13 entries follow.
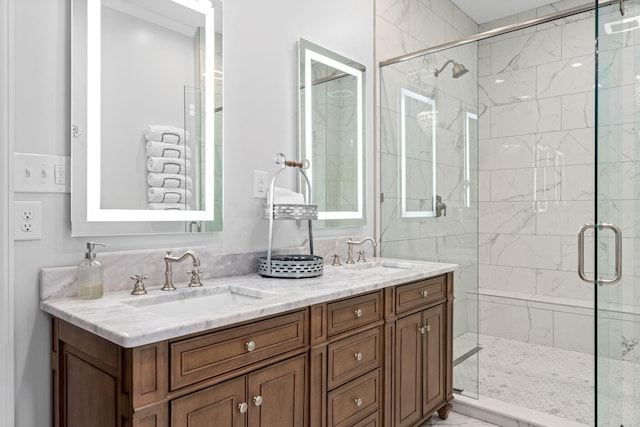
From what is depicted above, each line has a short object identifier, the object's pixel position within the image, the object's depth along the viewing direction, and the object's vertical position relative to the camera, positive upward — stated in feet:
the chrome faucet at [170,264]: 5.00 -0.64
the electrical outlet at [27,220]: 4.23 -0.10
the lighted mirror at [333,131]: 7.45 +1.46
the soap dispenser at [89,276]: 4.40 -0.68
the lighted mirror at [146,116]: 4.70 +1.15
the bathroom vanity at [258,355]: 3.49 -1.46
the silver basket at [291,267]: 5.96 -0.81
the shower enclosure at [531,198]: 5.06 +0.25
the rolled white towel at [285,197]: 6.45 +0.20
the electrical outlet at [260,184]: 6.54 +0.40
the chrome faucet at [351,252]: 7.81 -0.78
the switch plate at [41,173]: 4.26 +0.38
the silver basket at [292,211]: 6.29 -0.01
